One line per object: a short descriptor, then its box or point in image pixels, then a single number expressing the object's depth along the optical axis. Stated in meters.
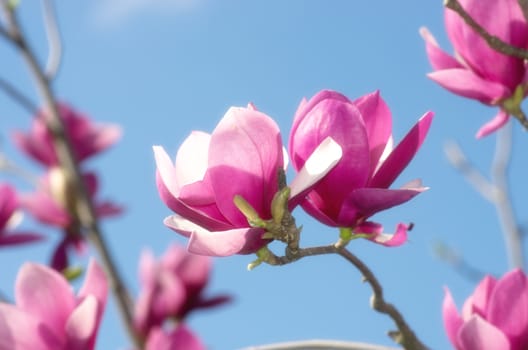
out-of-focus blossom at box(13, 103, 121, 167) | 3.17
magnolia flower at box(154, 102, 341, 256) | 1.39
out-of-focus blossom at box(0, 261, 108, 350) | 1.55
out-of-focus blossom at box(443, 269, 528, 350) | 1.48
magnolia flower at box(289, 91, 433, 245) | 1.41
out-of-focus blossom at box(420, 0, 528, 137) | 1.55
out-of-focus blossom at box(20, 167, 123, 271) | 2.73
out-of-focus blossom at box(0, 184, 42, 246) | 1.94
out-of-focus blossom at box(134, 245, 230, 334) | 2.54
